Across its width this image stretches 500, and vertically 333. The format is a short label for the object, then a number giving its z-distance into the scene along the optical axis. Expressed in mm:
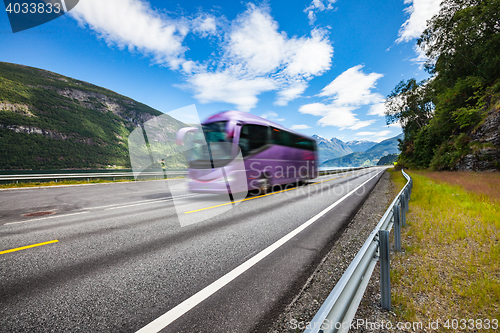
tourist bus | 8953
